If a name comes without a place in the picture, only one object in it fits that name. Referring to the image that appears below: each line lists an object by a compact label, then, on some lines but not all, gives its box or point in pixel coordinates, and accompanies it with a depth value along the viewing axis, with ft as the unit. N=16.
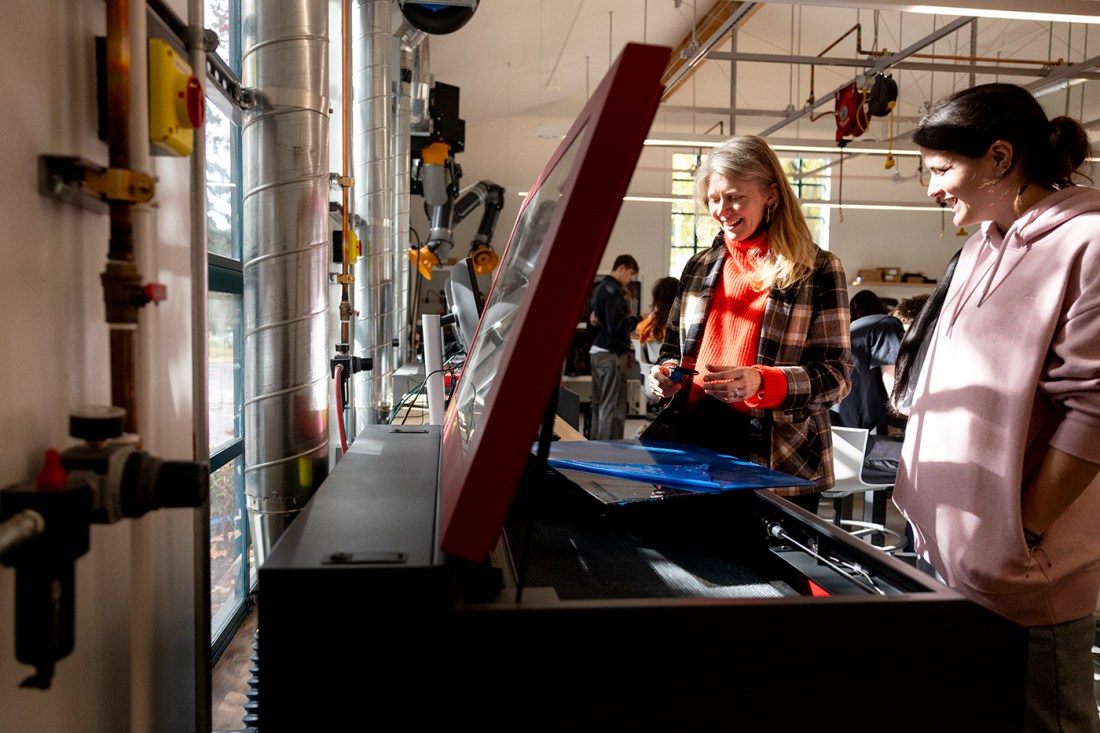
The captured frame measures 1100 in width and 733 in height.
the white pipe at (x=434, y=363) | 6.24
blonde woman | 4.31
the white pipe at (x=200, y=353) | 2.78
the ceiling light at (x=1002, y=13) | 8.39
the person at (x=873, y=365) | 12.35
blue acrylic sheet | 2.65
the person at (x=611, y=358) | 20.51
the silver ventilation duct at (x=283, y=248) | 4.50
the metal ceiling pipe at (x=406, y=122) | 15.19
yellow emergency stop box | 2.36
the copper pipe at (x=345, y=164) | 5.77
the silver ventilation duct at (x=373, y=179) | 11.64
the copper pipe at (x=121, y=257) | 2.15
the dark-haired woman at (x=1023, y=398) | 3.05
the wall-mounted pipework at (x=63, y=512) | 1.77
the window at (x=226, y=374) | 7.57
